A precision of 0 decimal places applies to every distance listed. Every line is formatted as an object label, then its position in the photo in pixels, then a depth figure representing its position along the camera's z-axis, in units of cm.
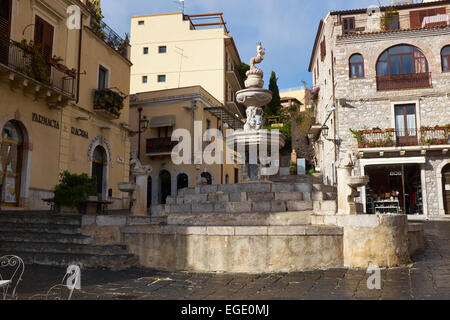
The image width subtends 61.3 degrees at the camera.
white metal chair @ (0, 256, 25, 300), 467
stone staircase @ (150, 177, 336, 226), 794
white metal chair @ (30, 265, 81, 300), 480
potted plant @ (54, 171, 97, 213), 1005
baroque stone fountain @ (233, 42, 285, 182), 1142
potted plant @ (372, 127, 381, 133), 2147
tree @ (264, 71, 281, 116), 4301
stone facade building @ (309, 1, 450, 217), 2098
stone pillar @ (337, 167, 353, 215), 761
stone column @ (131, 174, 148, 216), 908
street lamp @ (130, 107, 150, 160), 2592
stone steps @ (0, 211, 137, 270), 697
